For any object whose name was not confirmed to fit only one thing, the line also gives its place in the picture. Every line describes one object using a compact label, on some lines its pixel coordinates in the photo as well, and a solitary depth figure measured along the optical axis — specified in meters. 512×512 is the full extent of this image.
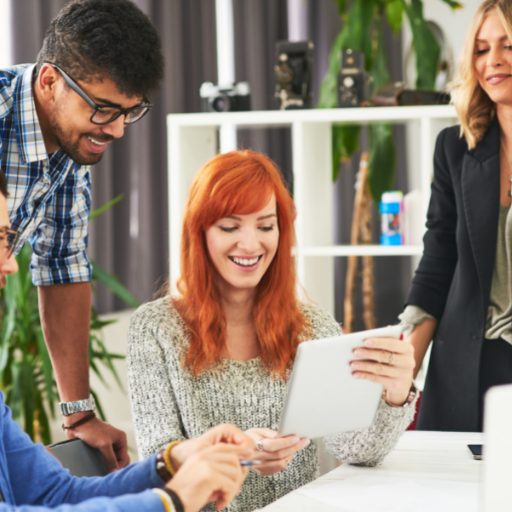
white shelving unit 2.88
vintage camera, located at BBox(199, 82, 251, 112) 2.97
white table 2.02
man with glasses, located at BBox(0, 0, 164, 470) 2.18
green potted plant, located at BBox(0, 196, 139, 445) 2.82
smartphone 2.18
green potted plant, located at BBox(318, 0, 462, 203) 3.19
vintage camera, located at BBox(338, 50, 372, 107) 2.94
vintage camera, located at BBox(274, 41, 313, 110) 2.96
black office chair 2.10
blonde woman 2.39
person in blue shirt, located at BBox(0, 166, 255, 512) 1.92
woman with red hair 2.22
